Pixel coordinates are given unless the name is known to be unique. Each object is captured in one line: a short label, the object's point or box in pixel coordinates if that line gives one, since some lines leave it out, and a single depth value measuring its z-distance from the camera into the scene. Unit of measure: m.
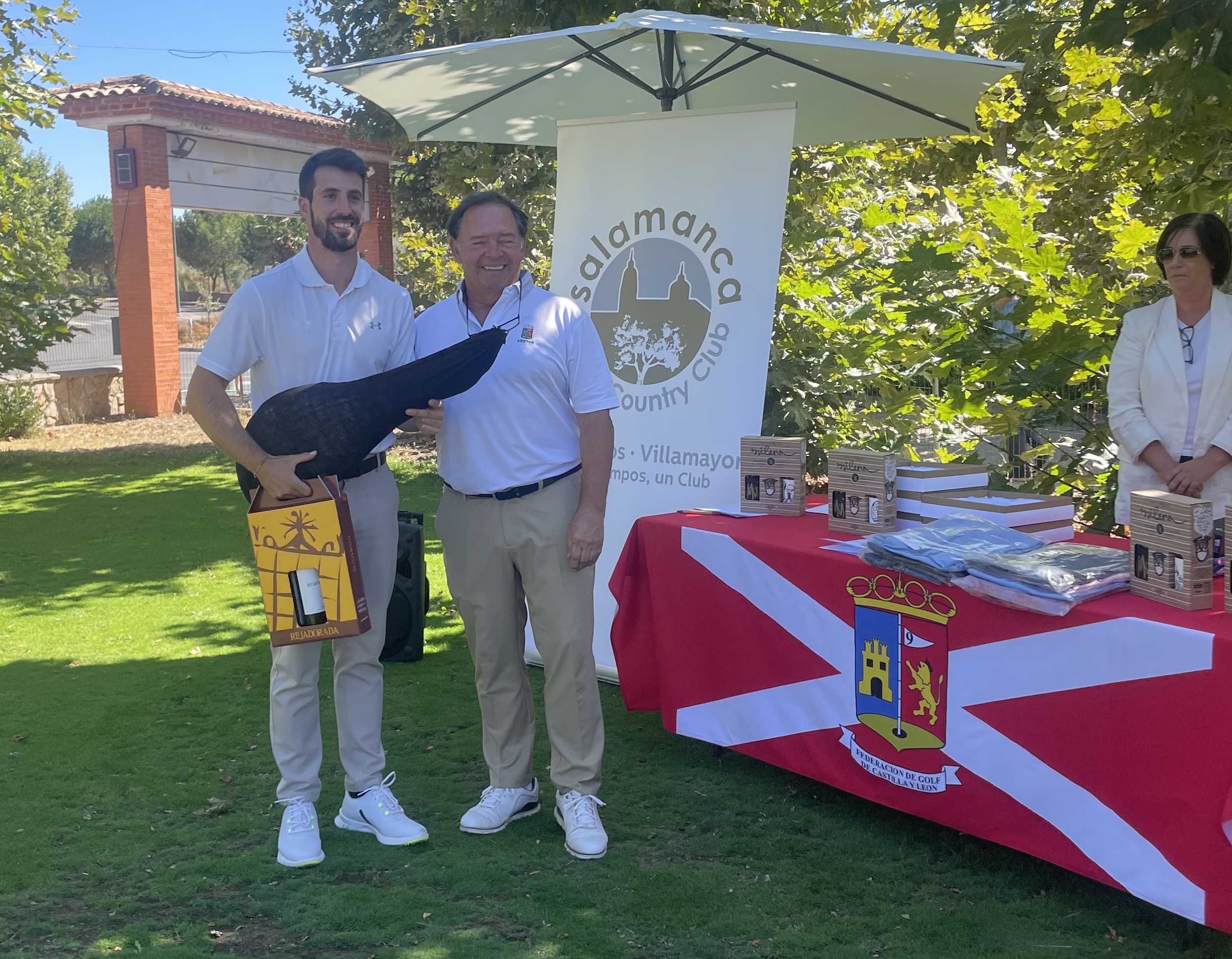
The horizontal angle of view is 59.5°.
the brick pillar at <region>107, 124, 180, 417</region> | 14.60
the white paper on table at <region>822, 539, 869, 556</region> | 3.26
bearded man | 2.96
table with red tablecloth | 2.48
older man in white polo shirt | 3.12
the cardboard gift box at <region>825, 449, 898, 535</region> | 3.41
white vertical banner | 4.22
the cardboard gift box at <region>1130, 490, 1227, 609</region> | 2.55
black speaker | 4.91
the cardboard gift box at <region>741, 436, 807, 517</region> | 3.84
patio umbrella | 3.82
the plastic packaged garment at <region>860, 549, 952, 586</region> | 2.91
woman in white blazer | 3.33
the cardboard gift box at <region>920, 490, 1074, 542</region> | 3.19
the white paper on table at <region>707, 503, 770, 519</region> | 3.88
